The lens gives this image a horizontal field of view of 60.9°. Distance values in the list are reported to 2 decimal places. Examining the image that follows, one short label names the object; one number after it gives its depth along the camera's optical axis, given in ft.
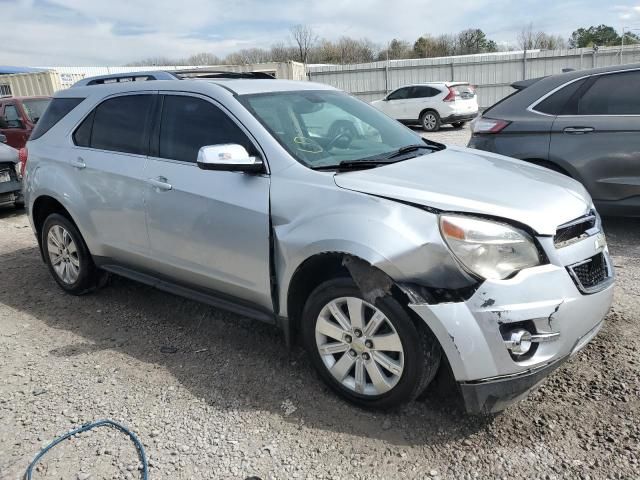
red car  36.55
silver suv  8.18
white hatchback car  58.13
